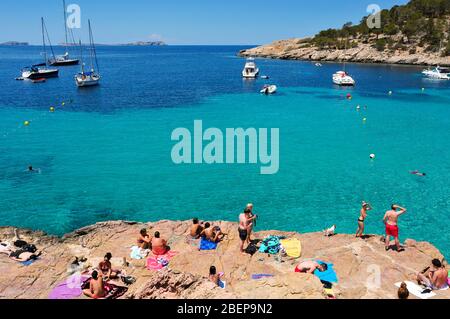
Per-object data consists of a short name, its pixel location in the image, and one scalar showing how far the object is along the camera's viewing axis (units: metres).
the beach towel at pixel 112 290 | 11.06
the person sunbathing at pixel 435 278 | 10.98
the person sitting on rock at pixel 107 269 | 11.78
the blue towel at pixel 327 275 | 11.41
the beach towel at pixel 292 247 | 13.52
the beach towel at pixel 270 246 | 13.71
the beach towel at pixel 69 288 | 10.99
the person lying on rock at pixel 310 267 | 11.72
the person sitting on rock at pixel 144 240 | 14.20
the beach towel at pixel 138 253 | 13.67
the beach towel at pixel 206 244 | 14.19
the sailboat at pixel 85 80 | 62.89
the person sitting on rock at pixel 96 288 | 10.81
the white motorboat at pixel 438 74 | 74.19
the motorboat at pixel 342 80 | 65.00
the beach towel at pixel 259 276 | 12.00
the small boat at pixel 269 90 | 58.62
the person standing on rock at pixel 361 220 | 14.64
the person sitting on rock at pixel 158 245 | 13.67
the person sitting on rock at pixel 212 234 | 14.46
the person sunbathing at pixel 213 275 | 11.00
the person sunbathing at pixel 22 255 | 13.37
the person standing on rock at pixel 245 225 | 13.58
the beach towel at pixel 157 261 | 12.92
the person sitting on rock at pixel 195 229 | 15.00
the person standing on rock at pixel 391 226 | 13.56
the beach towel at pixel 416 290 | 10.69
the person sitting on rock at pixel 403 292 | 9.97
